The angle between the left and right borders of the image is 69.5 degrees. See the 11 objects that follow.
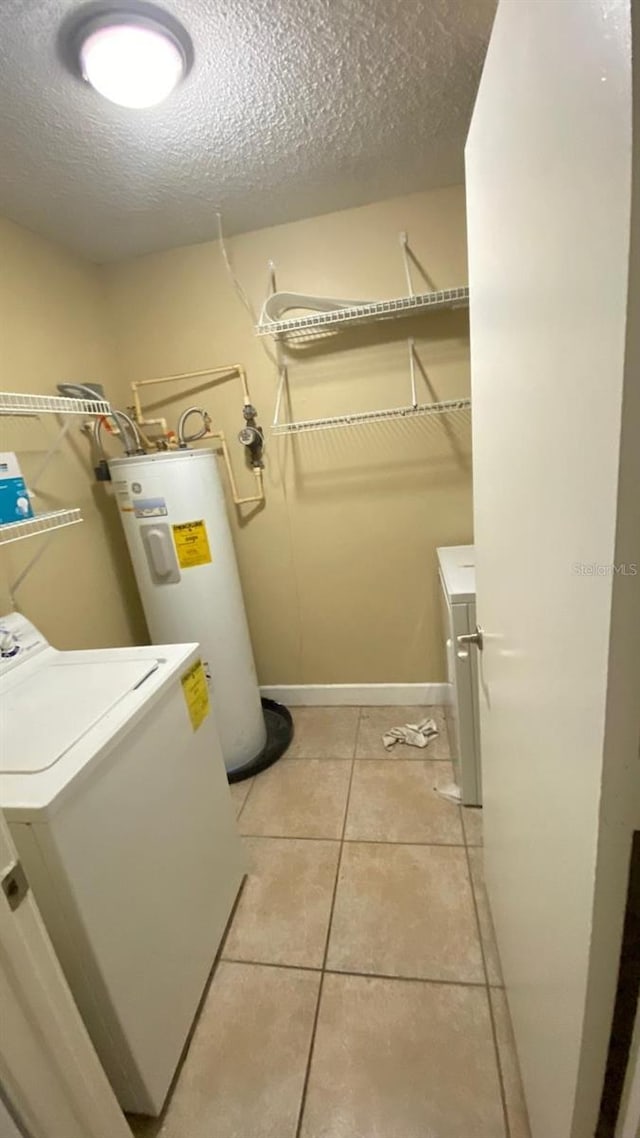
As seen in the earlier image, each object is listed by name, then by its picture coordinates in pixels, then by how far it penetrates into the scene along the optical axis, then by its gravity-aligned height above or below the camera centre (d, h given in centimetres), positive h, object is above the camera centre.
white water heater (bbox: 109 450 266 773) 181 -47
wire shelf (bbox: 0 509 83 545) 133 -17
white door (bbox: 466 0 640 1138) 38 -8
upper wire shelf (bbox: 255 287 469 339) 176 +44
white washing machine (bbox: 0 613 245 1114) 86 -77
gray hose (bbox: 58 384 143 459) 178 +16
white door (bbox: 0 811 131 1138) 57 -73
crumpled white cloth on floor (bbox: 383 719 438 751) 216 -141
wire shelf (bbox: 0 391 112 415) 135 +21
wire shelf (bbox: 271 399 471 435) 193 +5
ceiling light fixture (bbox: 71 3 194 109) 100 +89
